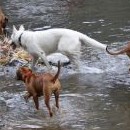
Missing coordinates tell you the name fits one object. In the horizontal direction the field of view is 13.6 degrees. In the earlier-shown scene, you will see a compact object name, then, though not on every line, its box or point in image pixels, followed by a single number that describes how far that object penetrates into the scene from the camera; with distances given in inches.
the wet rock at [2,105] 368.5
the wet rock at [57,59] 488.4
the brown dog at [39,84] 330.8
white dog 444.8
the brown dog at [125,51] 419.2
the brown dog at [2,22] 574.2
